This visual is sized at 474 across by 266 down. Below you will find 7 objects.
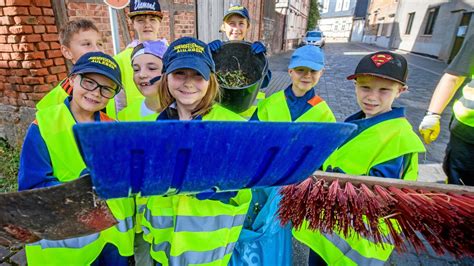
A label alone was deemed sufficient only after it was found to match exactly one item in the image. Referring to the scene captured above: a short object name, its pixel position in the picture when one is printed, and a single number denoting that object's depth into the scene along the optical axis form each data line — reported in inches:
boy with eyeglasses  45.1
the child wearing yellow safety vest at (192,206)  44.0
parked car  742.4
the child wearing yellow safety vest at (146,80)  72.2
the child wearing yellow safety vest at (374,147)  48.8
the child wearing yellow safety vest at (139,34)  91.4
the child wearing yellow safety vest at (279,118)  51.6
